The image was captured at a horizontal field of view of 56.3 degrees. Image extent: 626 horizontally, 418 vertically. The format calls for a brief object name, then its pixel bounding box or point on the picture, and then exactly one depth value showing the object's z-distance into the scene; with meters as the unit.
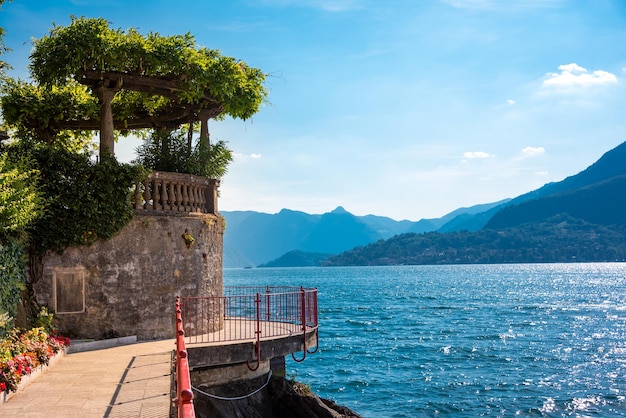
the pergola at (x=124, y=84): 15.86
